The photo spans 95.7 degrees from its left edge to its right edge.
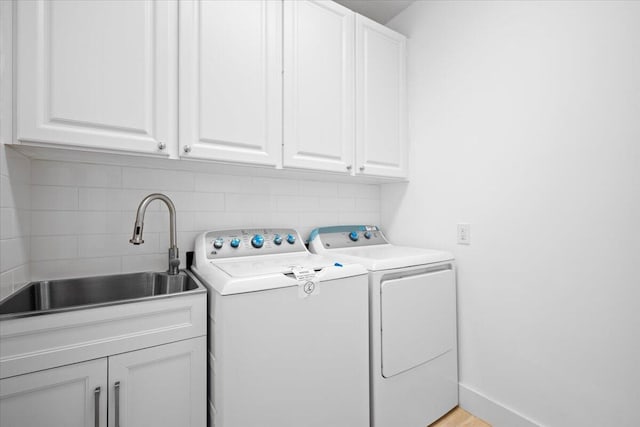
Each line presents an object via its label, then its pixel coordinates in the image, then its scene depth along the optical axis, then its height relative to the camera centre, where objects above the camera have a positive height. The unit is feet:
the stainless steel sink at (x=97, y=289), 3.95 -1.13
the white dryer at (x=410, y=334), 4.68 -2.07
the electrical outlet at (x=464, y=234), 5.72 -0.38
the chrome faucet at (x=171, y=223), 4.04 -0.11
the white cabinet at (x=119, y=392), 2.92 -1.97
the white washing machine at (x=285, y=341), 3.51 -1.69
